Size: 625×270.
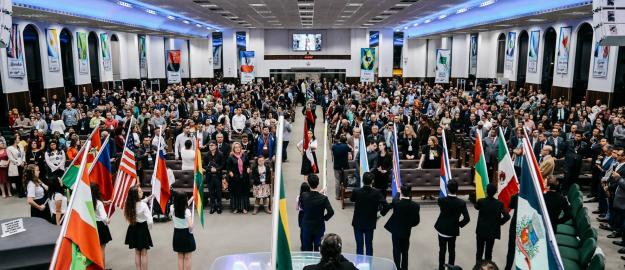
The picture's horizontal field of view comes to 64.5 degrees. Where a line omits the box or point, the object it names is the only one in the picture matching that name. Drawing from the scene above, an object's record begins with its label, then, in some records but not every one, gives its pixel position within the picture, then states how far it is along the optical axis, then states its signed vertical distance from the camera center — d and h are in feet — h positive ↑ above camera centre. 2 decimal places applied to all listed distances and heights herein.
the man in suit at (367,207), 22.45 -6.05
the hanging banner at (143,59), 101.35 +2.68
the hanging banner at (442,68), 76.28 +0.97
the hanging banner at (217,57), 126.27 +4.00
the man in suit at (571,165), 35.55 -6.47
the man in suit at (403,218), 21.61 -6.29
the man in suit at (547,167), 27.96 -5.23
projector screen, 127.95 +8.01
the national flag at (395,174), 27.86 -5.63
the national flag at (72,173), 23.57 -4.90
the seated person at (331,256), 13.20 -4.87
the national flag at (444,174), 26.86 -5.37
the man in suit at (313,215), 21.81 -6.32
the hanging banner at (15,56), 58.23 +1.71
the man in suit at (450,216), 21.23 -6.10
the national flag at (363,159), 28.26 -4.92
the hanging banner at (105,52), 84.54 +3.42
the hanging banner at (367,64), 68.18 +1.35
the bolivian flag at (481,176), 25.09 -5.16
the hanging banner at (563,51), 67.51 +3.38
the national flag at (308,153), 34.39 -5.62
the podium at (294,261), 16.71 -6.52
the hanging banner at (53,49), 67.56 +3.03
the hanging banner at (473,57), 105.59 +3.66
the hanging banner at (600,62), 58.18 +1.59
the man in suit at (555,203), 21.98 -5.63
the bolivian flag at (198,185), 24.26 -5.65
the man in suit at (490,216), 21.58 -6.15
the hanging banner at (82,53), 76.13 +2.88
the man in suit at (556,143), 38.11 -5.21
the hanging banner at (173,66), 75.15 +0.92
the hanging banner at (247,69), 75.25 +0.56
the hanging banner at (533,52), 77.11 +3.60
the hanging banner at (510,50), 86.33 +4.35
